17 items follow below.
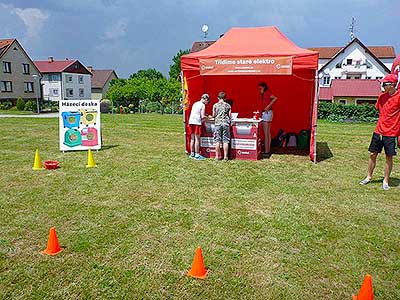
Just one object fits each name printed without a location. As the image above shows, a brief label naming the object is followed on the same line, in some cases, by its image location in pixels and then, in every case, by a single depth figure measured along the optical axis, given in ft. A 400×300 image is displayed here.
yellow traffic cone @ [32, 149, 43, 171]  25.52
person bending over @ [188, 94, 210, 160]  28.43
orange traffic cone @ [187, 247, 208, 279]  11.39
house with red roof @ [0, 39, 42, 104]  153.17
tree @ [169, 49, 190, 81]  239.09
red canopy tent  26.91
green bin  35.19
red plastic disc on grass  25.41
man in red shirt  19.71
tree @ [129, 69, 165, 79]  272.97
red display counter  28.50
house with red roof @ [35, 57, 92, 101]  190.08
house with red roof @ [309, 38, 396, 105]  131.44
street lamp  164.72
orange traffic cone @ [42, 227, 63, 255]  12.75
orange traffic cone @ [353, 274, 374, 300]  9.63
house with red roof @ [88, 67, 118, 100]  245.65
